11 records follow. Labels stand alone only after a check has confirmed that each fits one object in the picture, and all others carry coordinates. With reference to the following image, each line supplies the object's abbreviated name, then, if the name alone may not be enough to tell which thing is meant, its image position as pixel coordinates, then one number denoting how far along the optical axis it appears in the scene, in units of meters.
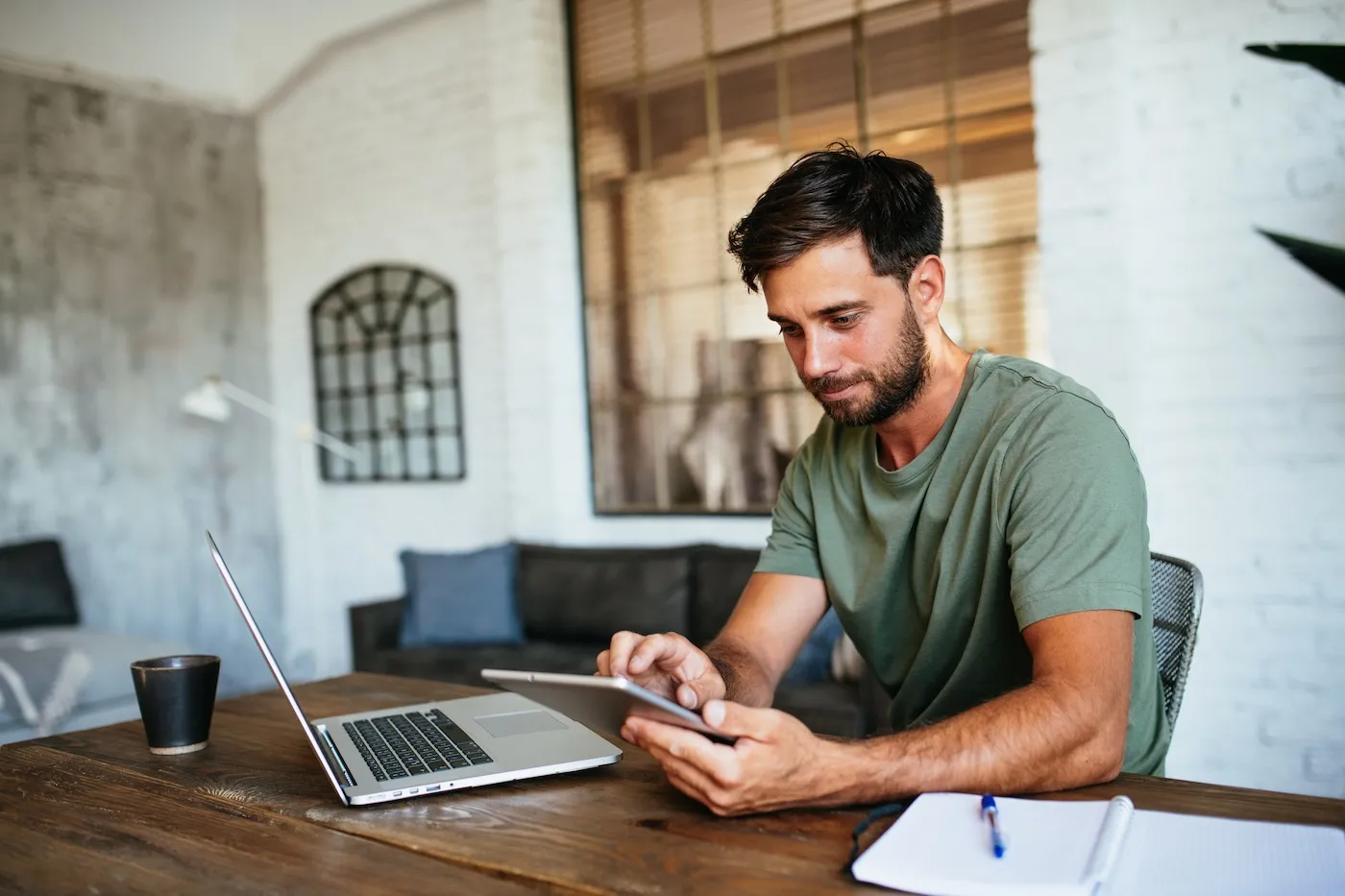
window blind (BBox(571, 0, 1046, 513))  3.46
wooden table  0.96
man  1.10
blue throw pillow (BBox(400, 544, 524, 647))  4.12
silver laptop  1.23
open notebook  0.86
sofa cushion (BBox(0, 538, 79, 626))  4.60
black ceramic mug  1.47
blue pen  0.93
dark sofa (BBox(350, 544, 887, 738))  3.81
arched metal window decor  5.09
